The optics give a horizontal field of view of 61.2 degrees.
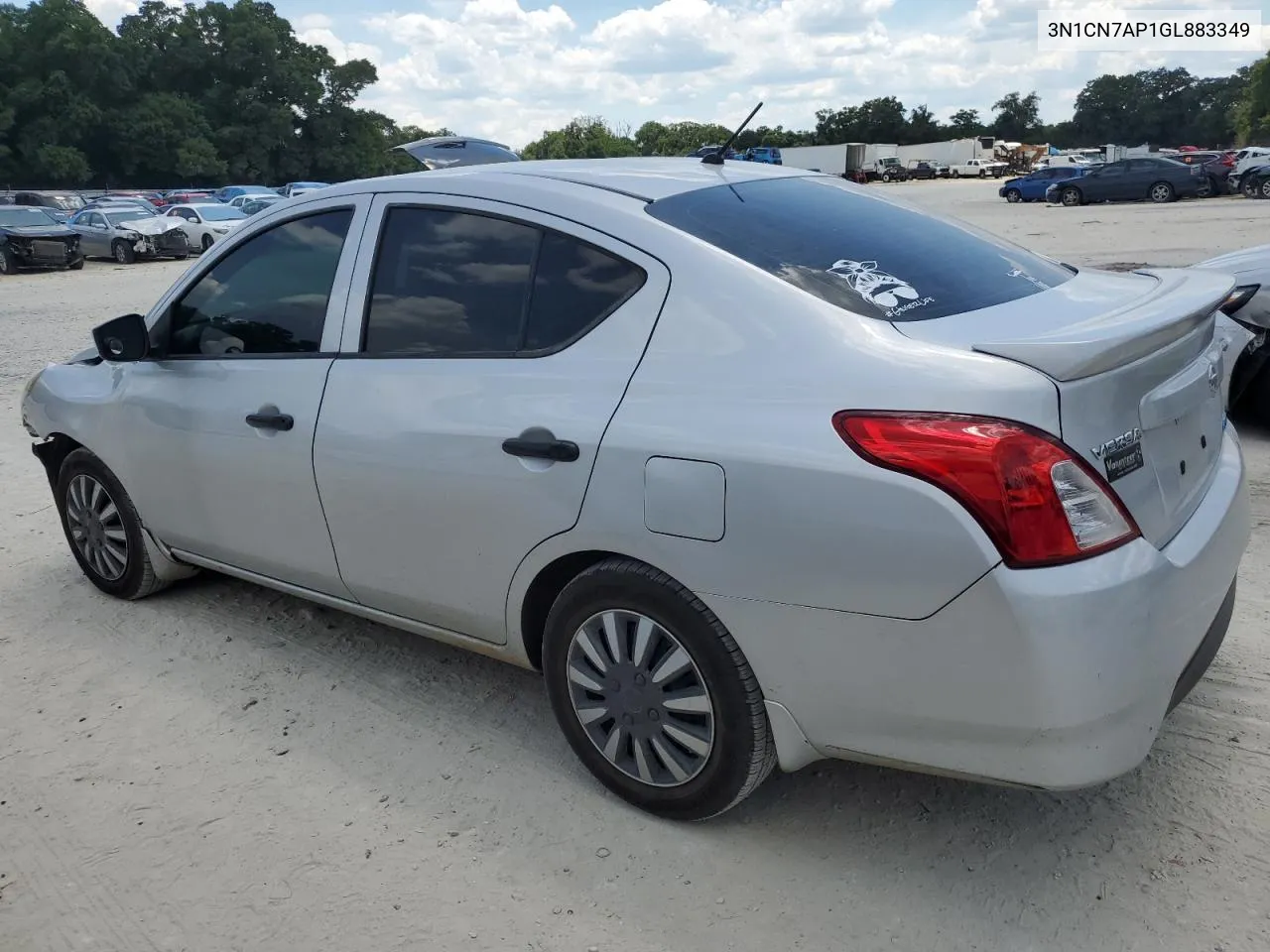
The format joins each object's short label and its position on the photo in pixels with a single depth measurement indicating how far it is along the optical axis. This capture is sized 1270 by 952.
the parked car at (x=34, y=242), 24.38
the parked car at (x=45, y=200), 37.69
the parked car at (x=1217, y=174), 33.44
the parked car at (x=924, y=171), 72.62
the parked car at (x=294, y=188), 37.36
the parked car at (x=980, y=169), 72.62
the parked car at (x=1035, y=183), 38.03
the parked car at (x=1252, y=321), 5.95
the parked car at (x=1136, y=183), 33.06
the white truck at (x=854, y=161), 69.44
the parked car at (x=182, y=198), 40.94
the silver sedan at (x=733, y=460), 2.22
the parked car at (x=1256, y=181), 30.78
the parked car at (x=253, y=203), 31.92
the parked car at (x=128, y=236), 26.91
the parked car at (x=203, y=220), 27.28
